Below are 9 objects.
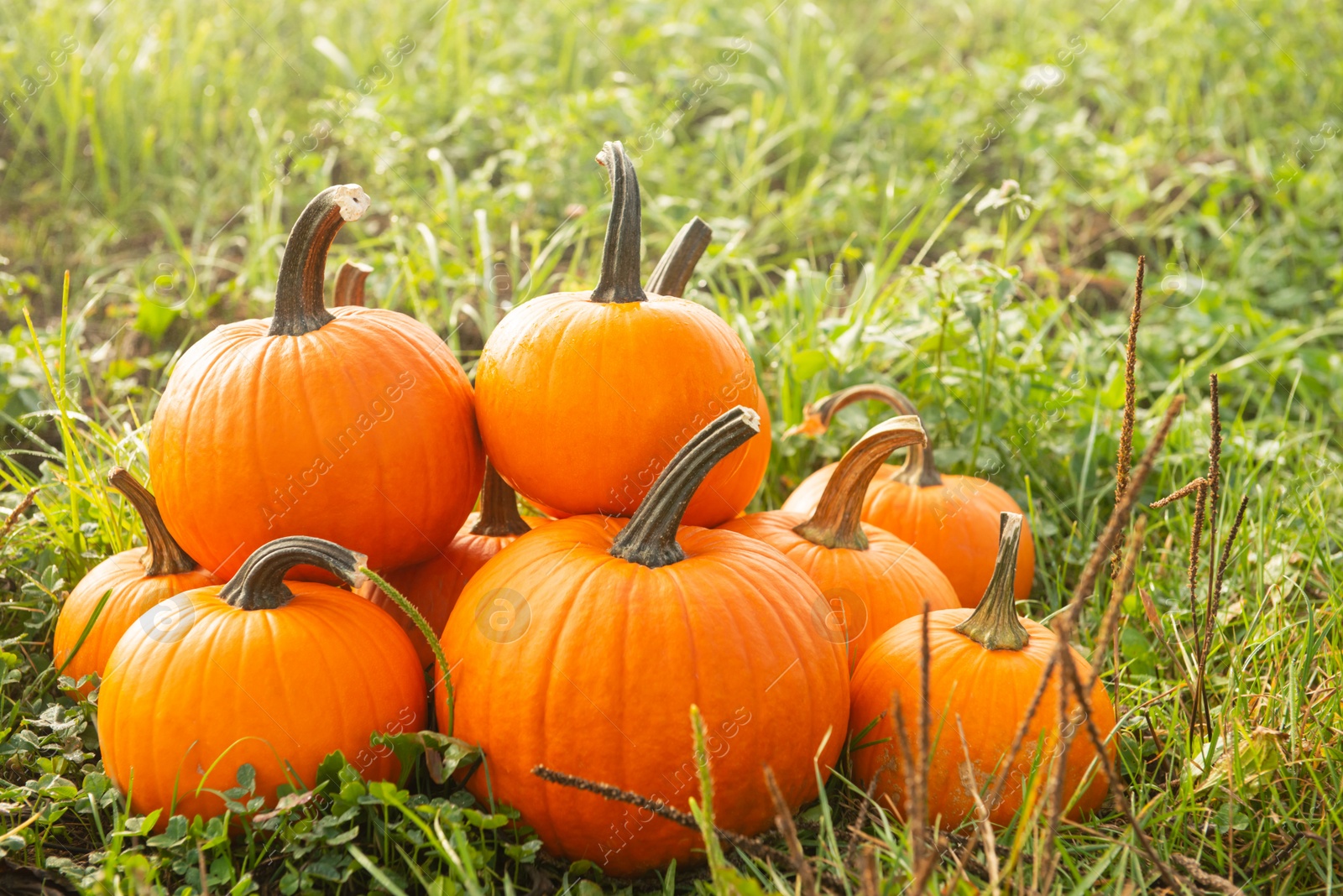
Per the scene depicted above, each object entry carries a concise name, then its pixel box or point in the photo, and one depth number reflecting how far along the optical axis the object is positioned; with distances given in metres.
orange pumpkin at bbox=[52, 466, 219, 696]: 2.15
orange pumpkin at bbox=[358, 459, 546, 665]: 2.28
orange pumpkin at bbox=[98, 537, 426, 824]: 1.81
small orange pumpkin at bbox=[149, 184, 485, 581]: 1.98
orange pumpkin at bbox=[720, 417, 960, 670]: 2.26
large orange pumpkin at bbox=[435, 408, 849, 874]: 1.77
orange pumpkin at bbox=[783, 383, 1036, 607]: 2.74
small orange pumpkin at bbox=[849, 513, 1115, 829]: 1.92
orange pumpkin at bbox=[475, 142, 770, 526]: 2.00
